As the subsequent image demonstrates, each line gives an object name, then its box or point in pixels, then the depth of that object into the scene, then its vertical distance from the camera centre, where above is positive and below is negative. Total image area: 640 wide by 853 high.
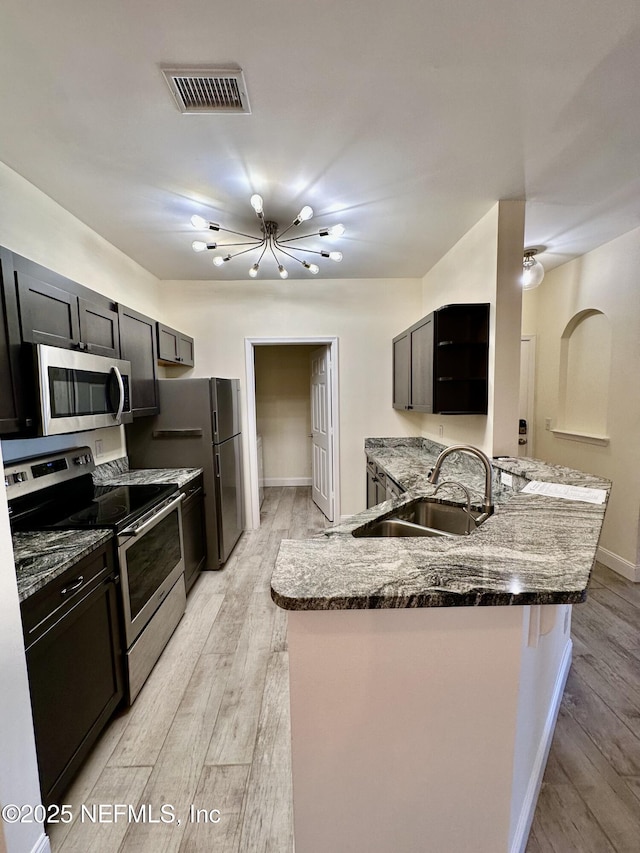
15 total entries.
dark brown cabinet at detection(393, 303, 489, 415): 2.51 +0.26
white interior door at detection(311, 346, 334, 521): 4.11 -0.45
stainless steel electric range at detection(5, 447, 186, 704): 1.70 -0.63
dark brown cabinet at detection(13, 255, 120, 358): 1.57 +0.47
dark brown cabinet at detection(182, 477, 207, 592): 2.63 -1.06
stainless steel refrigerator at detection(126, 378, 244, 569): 2.96 -0.33
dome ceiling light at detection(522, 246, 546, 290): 2.89 +1.00
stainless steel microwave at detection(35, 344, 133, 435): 1.59 +0.05
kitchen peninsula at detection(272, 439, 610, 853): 0.85 -0.75
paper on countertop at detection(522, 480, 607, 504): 1.60 -0.49
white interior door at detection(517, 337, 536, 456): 3.93 +0.05
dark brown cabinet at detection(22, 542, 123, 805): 1.17 -1.01
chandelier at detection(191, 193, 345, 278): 1.98 +1.16
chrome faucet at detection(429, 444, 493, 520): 1.45 -0.32
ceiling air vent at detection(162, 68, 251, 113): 1.31 +1.23
